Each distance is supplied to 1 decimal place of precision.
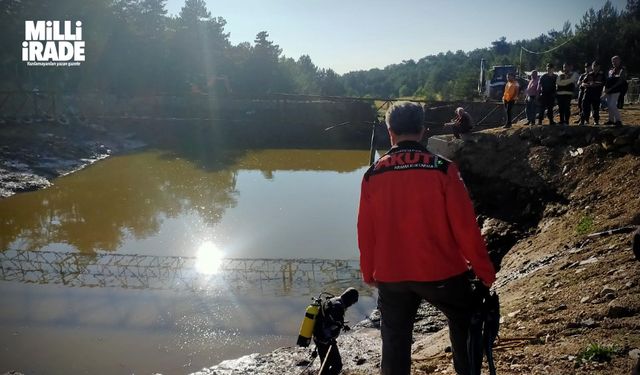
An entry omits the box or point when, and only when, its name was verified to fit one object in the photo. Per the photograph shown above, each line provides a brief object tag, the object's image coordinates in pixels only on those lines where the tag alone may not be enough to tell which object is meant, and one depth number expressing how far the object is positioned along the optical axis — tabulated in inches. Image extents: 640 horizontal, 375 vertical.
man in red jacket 98.6
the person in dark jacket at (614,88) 376.5
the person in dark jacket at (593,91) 396.8
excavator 1235.5
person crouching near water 470.0
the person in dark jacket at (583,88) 411.2
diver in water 120.3
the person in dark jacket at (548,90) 427.2
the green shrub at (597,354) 130.0
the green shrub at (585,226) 265.6
